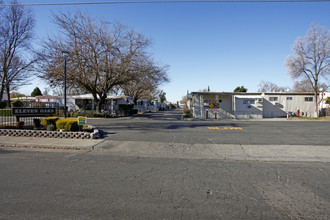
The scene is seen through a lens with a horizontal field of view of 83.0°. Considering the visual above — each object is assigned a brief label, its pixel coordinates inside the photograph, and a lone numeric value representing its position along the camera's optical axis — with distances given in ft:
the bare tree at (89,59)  66.85
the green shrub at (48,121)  34.19
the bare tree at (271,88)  245.30
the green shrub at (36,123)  35.53
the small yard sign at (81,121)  31.30
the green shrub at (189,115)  86.05
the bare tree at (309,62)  84.38
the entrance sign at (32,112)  34.81
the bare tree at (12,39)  62.95
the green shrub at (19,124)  35.22
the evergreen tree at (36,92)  194.40
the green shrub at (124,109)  92.68
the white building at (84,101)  103.81
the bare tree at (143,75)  76.79
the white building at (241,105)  79.30
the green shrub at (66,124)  32.09
